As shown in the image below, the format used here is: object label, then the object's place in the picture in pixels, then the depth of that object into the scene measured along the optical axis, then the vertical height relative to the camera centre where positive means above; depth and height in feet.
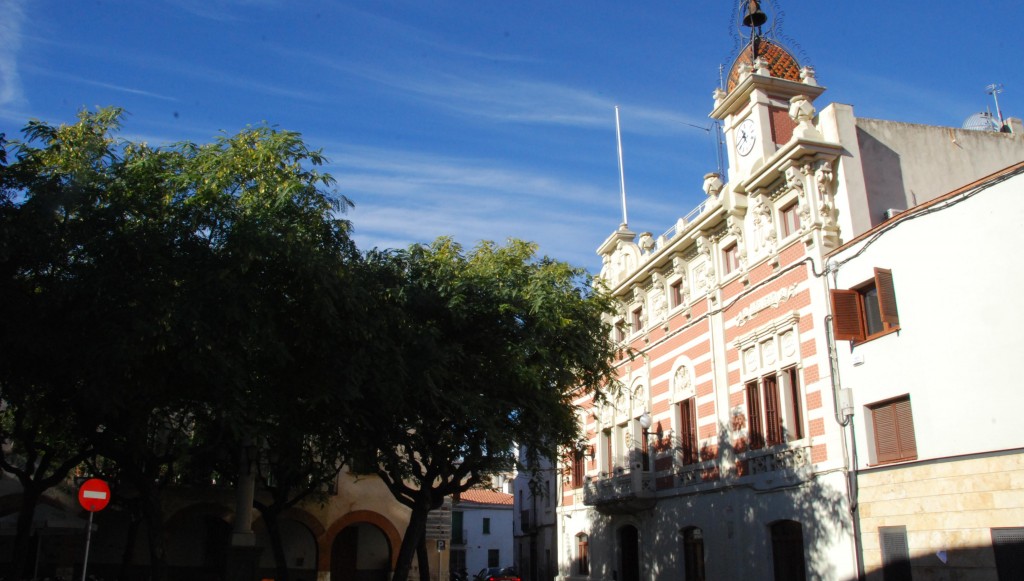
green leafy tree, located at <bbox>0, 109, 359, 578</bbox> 41.47 +12.17
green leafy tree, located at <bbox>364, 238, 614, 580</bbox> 59.11 +11.77
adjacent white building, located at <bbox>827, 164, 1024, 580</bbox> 45.68 +7.98
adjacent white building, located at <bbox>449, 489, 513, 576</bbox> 177.47 -2.03
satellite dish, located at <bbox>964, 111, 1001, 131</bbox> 75.87 +35.48
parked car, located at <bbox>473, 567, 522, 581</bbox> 110.91 -8.80
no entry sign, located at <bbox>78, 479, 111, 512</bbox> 42.27 +1.60
